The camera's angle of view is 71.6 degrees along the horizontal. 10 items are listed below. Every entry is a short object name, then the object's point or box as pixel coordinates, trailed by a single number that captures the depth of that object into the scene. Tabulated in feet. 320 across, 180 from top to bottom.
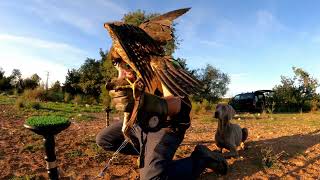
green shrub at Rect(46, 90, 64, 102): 30.17
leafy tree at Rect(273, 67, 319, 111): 40.42
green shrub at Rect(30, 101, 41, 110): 19.86
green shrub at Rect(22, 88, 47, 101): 27.45
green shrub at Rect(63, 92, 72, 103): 31.93
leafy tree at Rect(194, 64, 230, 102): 47.94
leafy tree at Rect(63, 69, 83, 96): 46.12
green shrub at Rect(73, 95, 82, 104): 31.59
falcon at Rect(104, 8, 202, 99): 5.36
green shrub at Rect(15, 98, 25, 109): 19.29
